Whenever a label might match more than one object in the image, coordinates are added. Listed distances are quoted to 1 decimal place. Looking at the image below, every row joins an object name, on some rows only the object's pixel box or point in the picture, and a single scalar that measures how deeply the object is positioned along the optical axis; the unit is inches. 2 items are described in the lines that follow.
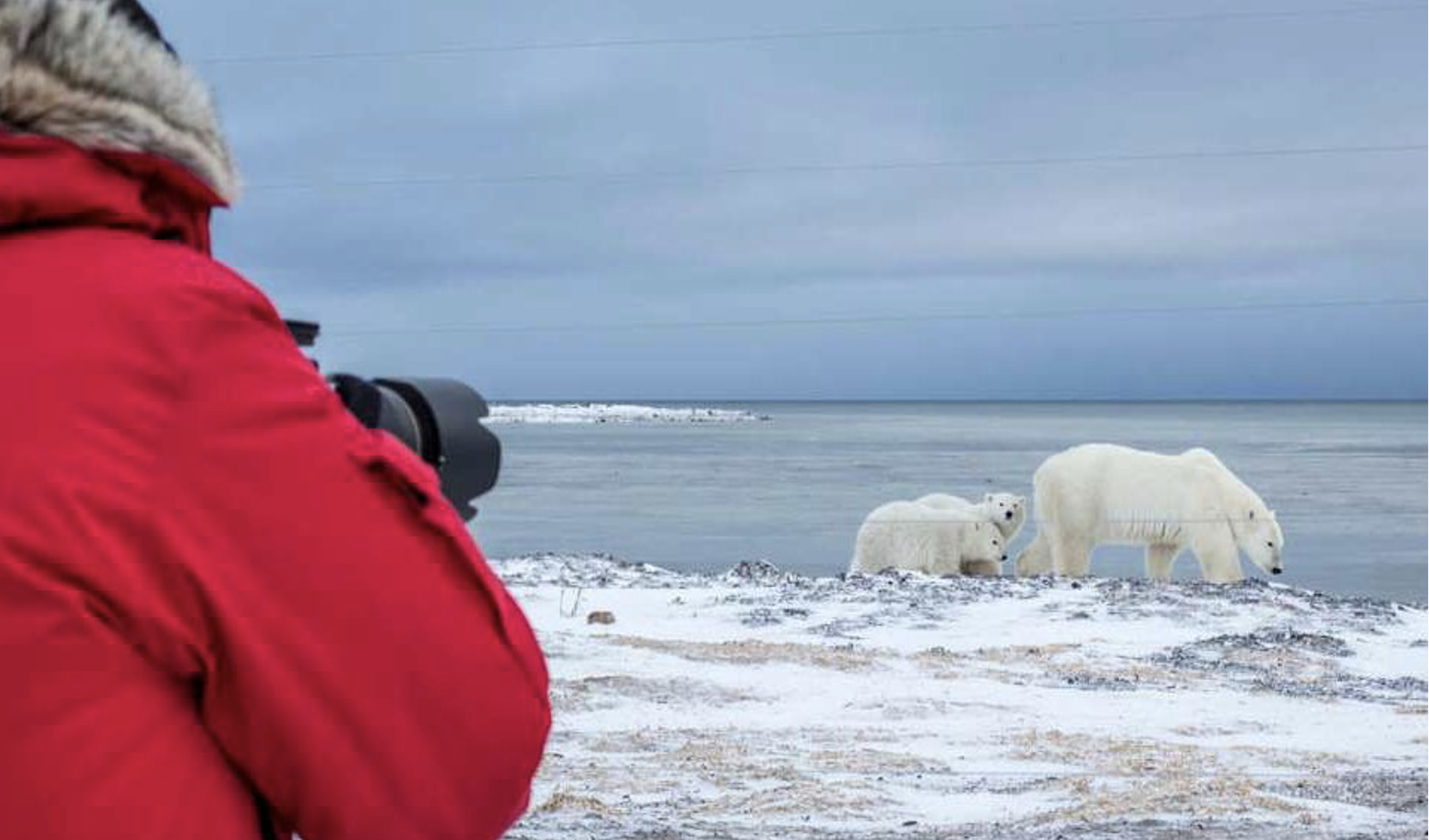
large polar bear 581.9
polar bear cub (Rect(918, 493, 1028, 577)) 562.9
